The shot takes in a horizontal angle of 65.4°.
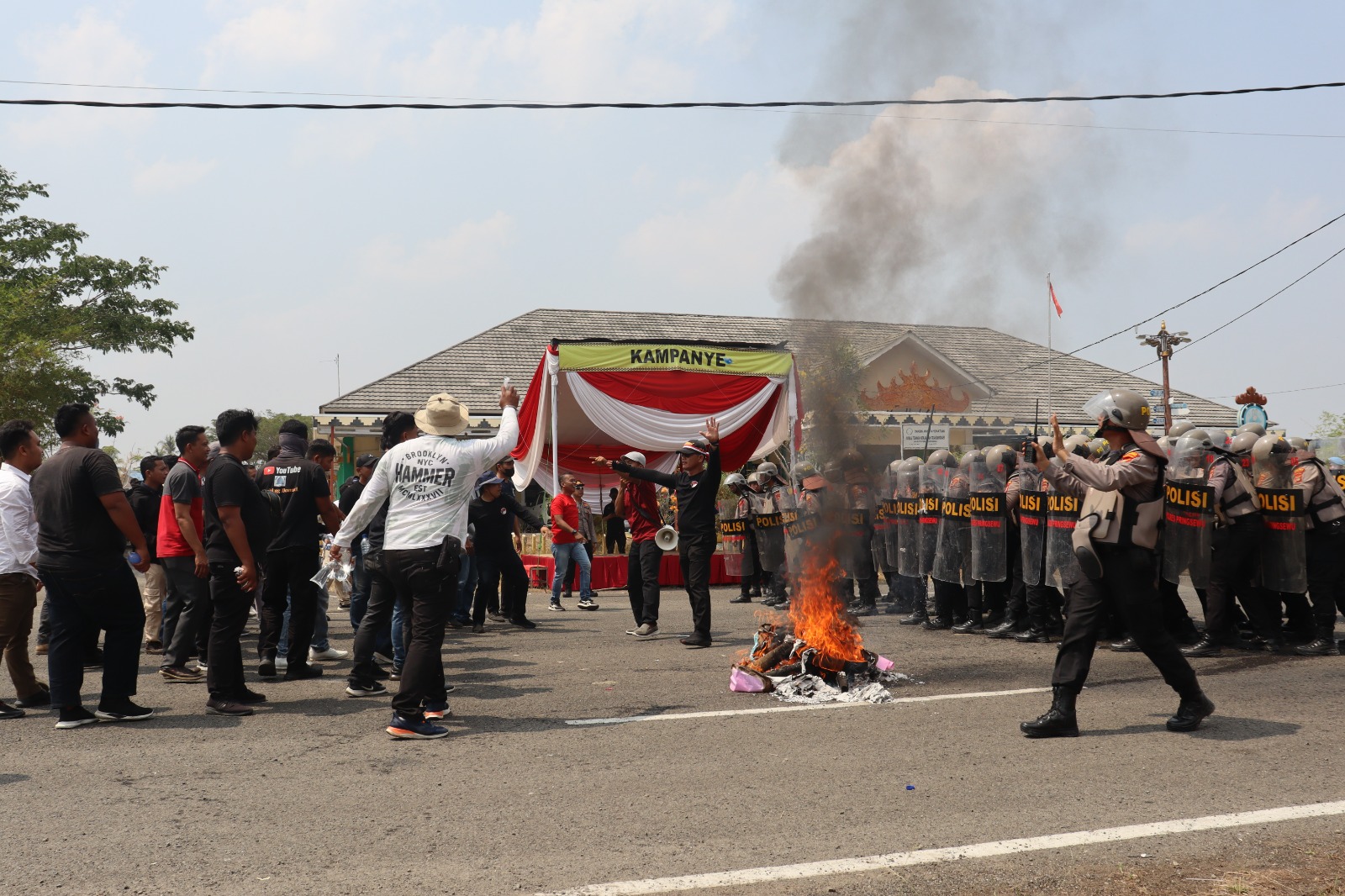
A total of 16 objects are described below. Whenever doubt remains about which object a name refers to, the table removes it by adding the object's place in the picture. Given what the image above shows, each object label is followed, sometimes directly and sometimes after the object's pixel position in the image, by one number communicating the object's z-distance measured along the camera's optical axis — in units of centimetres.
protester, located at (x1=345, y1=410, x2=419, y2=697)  752
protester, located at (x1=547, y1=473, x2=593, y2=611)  1403
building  2181
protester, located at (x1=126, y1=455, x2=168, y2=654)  994
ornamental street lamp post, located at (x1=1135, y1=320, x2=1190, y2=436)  2938
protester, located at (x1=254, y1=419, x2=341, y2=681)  816
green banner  1656
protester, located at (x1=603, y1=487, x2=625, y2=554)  1903
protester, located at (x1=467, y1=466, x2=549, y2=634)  1162
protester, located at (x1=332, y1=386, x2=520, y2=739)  624
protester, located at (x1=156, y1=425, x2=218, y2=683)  782
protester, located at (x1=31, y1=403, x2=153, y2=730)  664
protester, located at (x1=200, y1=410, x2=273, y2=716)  707
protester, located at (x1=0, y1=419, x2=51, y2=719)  709
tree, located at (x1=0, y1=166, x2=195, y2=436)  2877
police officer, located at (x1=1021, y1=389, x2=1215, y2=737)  602
